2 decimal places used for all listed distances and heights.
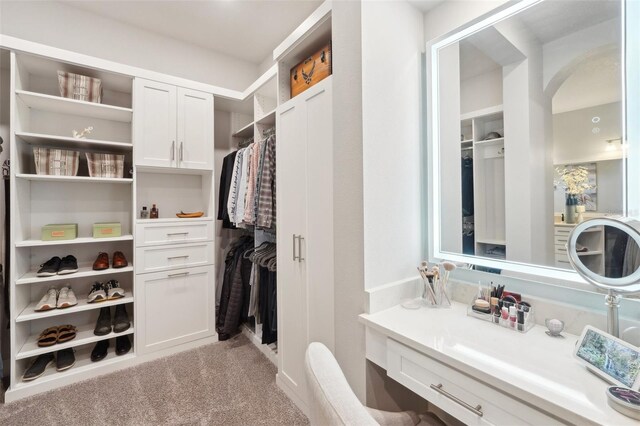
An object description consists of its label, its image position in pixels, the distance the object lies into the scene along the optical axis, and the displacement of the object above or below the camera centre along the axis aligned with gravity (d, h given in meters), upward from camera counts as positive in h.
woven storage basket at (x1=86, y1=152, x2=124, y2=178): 2.15 +0.39
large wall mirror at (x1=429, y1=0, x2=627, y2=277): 1.01 +0.34
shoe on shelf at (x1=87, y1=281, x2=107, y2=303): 2.15 -0.63
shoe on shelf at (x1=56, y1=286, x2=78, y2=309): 2.00 -0.62
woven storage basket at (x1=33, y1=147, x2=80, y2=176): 1.98 +0.39
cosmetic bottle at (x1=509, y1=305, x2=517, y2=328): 1.09 -0.42
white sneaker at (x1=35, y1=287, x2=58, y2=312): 1.94 -0.63
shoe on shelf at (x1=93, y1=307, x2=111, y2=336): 2.16 -0.88
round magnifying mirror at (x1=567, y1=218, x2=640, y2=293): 0.85 -0.14
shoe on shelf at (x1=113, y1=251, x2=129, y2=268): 2.27 -0.38
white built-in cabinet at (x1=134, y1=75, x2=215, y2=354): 2.28 -0.11
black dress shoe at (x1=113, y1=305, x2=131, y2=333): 2.22 -0.88
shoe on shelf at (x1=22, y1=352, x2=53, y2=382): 1.89 -1.09
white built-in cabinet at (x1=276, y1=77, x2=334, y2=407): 1.48 -0.10
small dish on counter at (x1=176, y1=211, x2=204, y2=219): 2.59 -0.01
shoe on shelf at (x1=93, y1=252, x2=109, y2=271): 2.19 -0.39
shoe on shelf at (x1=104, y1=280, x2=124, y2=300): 2.23 -0.63
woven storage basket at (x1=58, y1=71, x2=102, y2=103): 2.05 +0.97
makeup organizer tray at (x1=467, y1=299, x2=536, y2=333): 1.07 -0.44
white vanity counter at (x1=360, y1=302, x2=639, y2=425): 0.71 -0.47
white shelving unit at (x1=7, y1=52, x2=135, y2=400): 1.87 +0.10
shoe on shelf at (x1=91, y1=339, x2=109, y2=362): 2.16 -1.09
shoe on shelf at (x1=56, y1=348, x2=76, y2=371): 2.00 -1.07
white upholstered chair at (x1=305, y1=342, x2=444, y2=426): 0.55 -0.40
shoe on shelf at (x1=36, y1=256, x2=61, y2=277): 1.97 -0.39
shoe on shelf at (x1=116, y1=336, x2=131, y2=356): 2.25 -1.09
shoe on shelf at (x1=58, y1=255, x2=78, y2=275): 2.03 -0.38
